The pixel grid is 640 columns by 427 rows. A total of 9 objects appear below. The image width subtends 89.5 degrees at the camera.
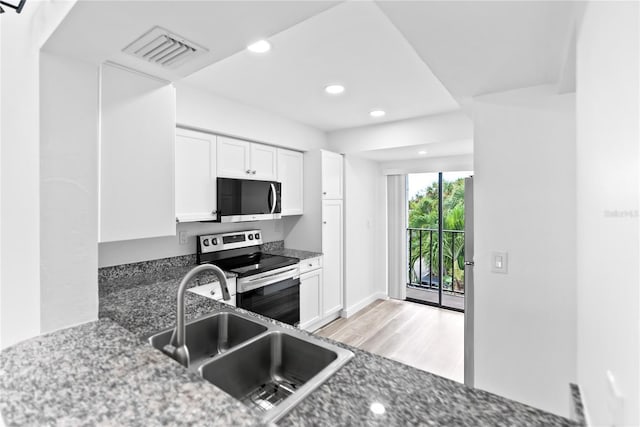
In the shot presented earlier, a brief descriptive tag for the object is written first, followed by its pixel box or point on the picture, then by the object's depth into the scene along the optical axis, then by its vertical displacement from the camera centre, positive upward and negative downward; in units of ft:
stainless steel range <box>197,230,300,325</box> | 8.88 -1.72
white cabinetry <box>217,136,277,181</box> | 9.53 +1.68
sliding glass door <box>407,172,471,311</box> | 14.75 -1.27
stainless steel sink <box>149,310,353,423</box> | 3.62 -1.78
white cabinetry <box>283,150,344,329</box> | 11.98 -0.44
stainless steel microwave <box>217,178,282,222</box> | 9.34 +0.40
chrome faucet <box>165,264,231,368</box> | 3.49 -1.34
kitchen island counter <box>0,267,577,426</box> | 2.38 -1.55
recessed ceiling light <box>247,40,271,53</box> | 6.20 +3.26
